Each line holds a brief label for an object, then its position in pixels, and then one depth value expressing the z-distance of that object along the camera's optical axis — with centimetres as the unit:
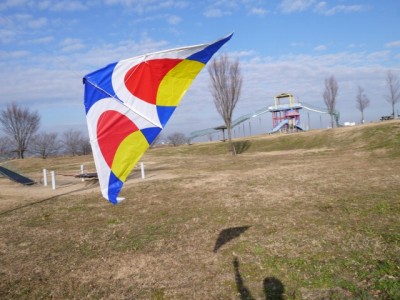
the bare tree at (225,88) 3291
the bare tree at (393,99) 4950
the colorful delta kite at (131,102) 392
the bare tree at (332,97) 5103
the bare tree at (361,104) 5706
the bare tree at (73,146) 6794
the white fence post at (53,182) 1662
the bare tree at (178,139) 6650
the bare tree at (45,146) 6091
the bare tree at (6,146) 5396
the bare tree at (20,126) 5156
